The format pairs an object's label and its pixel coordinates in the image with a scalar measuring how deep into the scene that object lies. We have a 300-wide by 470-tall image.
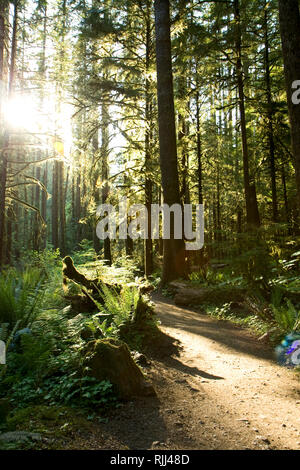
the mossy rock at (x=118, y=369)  3.30
